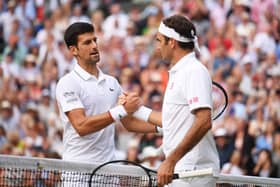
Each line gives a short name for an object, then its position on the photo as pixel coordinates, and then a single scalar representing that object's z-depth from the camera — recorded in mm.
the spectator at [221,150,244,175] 27328
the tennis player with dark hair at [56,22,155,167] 16547
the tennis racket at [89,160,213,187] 15808
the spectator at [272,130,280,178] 27672
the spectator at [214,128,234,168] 28047
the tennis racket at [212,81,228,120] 15978
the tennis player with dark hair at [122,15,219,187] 14227
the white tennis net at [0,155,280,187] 15984
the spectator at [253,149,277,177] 27469
